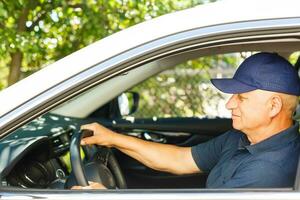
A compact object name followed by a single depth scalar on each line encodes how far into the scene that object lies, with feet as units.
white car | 8.27
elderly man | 8.94
